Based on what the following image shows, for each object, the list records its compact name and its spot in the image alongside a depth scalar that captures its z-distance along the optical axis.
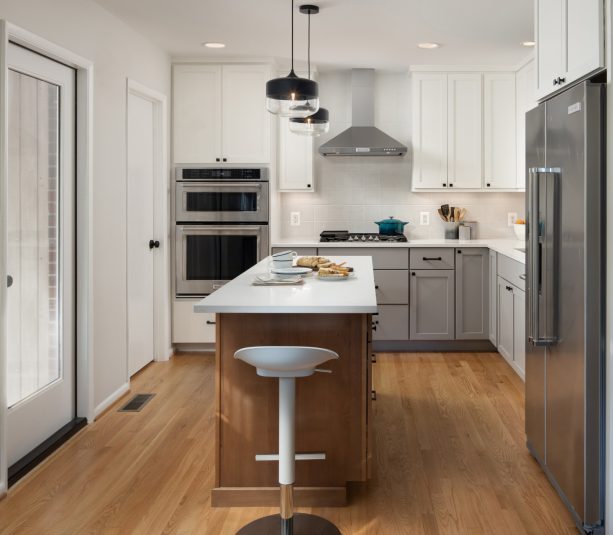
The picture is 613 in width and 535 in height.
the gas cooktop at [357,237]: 5.79
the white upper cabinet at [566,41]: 2.39
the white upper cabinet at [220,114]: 5.54
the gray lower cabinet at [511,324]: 4.50
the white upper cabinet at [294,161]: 5.89
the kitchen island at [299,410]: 2.75
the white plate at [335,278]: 3.42
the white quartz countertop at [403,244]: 5.56
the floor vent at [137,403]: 4.12
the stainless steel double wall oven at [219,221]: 5.53
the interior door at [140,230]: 4.82
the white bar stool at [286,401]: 2.26
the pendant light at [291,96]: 2.93
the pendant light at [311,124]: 3.91
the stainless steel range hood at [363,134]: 5.71
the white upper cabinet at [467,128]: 5.83
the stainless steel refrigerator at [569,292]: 2.39
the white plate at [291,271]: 3.50
